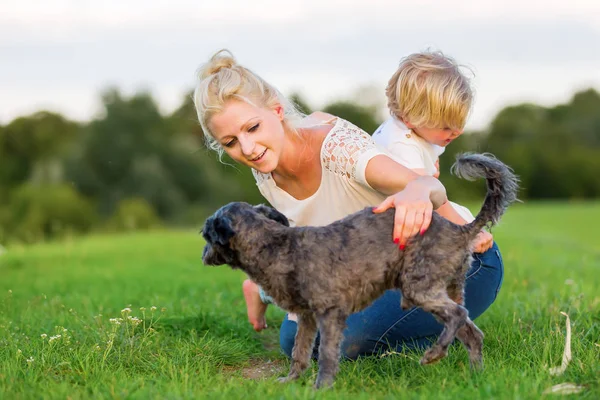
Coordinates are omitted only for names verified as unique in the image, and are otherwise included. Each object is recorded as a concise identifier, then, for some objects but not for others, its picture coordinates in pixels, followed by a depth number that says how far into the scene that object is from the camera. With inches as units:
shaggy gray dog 154.7
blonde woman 175.9
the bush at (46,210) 1273.4
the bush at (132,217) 1123.2
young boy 188.1
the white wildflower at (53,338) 177.6
